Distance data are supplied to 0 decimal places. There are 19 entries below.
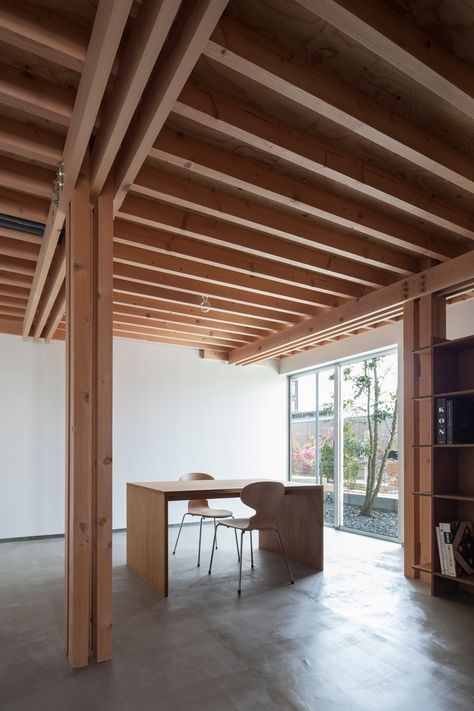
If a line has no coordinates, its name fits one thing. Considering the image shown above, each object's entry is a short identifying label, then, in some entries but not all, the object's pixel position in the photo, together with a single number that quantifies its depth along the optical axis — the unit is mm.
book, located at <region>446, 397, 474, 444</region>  3734
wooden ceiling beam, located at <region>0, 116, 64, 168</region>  2469
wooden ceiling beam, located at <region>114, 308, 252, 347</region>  6008
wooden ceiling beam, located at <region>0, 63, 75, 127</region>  2129
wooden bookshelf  3768
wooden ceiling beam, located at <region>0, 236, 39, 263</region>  3887
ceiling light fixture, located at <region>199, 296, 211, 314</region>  5078
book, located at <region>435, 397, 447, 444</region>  3789
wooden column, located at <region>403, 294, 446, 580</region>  4227
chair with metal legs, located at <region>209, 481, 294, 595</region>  3998
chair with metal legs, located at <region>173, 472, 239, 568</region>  4681
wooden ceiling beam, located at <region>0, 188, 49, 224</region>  3219
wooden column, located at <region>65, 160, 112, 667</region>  2557
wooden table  3850
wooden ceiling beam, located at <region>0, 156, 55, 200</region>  2826
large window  6250
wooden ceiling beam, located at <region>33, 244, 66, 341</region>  3863
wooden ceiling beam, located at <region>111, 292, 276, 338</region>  5285
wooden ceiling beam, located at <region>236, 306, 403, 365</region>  5352
